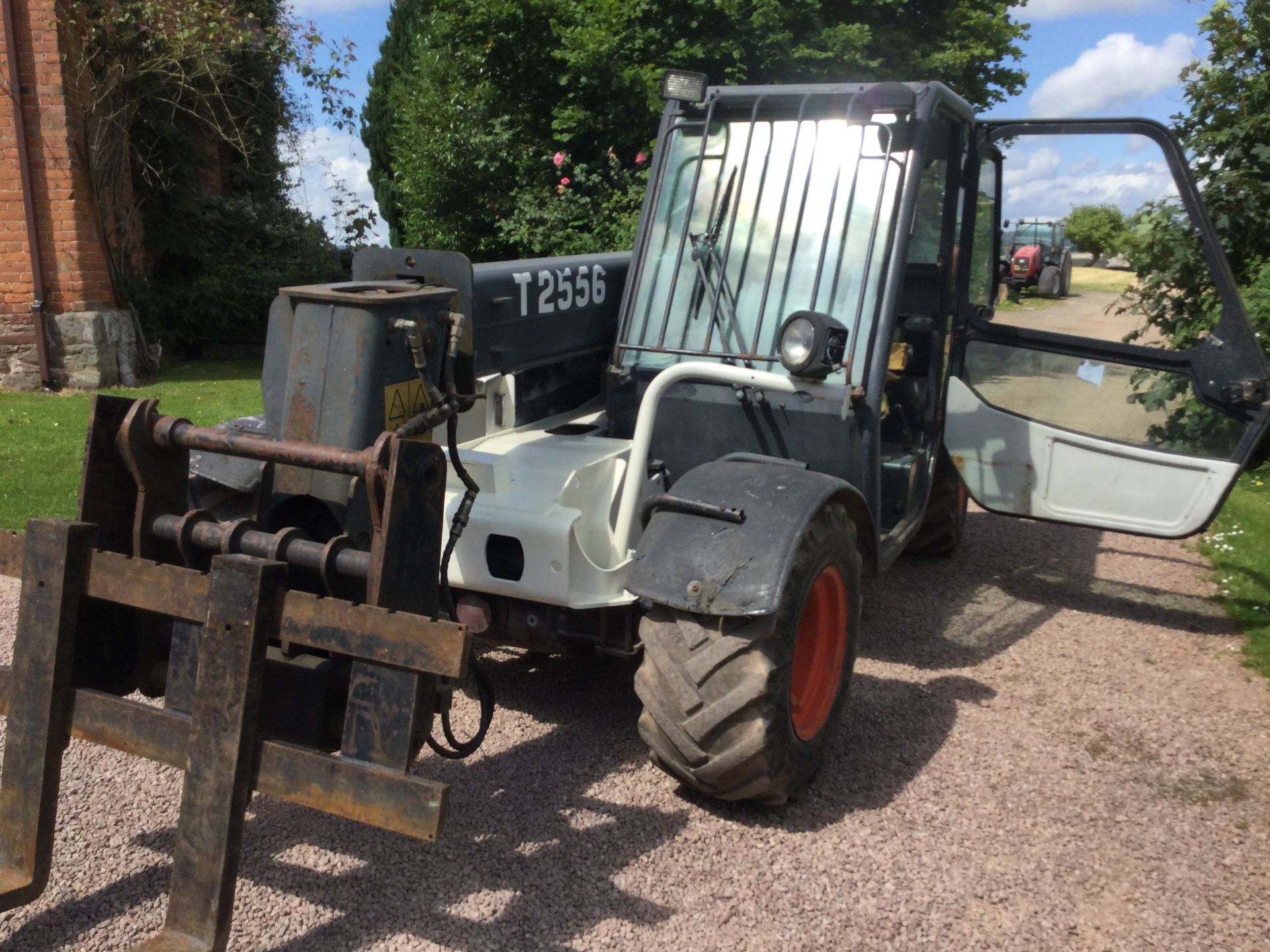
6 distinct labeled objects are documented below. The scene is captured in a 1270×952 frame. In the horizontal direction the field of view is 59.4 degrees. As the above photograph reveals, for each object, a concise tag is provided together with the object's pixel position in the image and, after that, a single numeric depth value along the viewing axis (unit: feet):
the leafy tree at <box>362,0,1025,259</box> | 34.73
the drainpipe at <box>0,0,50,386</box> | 32.78
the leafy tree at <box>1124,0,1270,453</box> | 23.85
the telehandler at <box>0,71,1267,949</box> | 8.55
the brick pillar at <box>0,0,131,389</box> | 33.37
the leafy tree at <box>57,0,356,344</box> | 35.58
